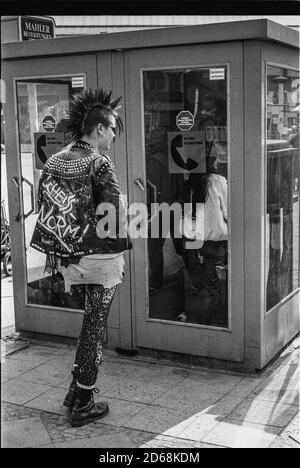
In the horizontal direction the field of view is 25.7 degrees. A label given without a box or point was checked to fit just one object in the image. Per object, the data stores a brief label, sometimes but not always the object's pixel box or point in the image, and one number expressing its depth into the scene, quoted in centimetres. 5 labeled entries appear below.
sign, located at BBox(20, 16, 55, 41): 576
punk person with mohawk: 372
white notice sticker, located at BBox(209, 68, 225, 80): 436
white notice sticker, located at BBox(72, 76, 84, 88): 484
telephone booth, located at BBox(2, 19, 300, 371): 437
